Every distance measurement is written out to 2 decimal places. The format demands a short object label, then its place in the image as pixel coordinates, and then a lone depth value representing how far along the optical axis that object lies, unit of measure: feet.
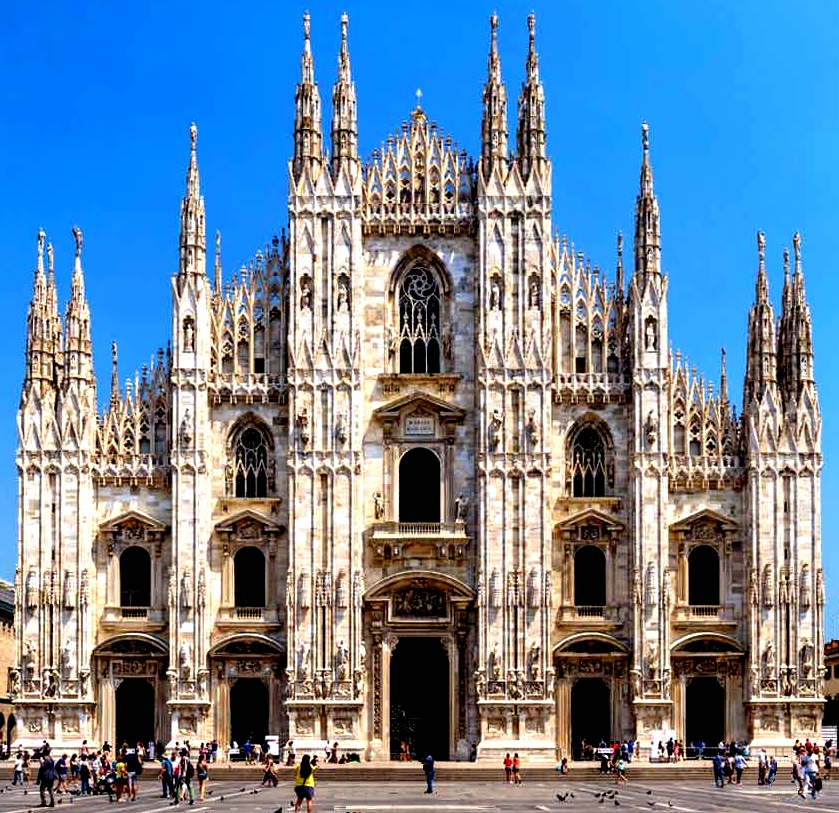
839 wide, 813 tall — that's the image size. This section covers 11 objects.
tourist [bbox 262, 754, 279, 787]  179.64
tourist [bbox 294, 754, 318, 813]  130.41
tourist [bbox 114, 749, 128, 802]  158.92
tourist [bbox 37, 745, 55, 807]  152.35
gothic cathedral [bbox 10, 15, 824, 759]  204.64
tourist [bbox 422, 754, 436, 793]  166.79
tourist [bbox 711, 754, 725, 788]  176.86
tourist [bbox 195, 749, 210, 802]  162.50
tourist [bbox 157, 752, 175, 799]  164.04
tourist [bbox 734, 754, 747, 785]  183.90
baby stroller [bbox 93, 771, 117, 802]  160.36
